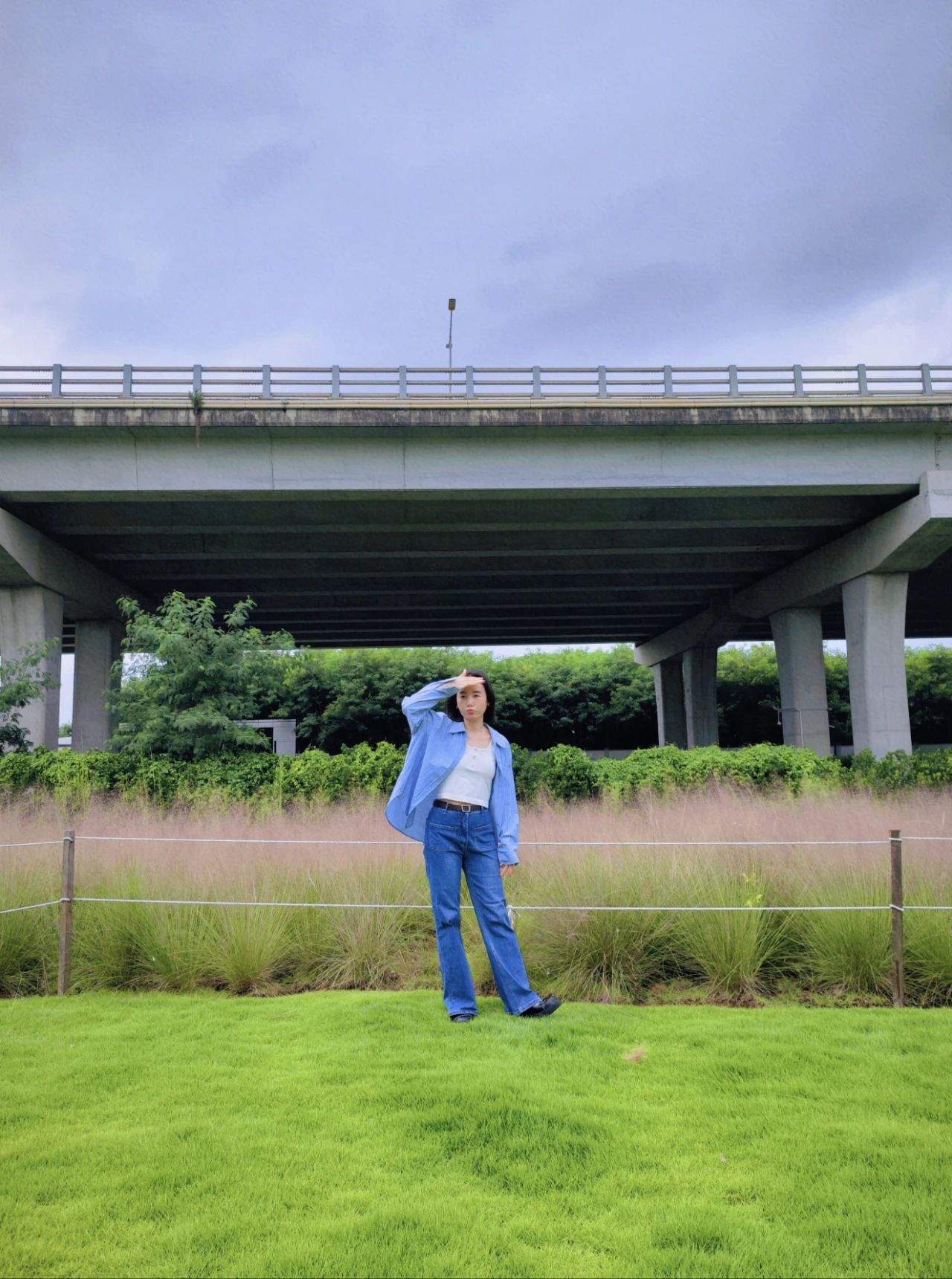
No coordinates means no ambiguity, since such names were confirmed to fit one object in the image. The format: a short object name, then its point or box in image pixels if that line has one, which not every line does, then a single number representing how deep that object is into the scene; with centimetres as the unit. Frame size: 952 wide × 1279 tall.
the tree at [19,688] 1980
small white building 3981
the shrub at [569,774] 1506
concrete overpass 2028
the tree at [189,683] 1719
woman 512
